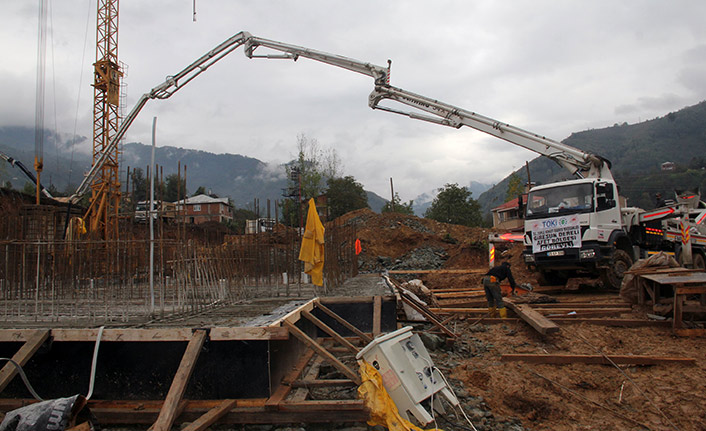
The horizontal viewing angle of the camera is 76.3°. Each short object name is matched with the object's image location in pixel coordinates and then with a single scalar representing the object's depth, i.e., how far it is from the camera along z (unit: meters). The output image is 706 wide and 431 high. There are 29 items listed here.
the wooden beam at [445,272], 15.59
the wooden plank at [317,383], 4.77
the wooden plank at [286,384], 4.12
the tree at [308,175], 42.37
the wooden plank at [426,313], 7.30
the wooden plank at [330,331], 5.05
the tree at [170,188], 63.43
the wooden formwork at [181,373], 4.11
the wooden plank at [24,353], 4.12
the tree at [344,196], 43.50
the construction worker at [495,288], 9.11
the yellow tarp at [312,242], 7.39
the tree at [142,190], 50.81
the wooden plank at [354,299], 7.62
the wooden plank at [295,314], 4.71
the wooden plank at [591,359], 5.77
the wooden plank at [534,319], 7.18
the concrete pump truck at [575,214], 10.80
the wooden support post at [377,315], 6.49
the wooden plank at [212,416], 3.63
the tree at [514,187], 47.52
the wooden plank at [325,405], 4.00
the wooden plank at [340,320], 6.11
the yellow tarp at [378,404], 3.87
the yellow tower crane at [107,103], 24.38
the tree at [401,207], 53.91
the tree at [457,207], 46.53
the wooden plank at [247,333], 4.25
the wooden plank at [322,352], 4.37
